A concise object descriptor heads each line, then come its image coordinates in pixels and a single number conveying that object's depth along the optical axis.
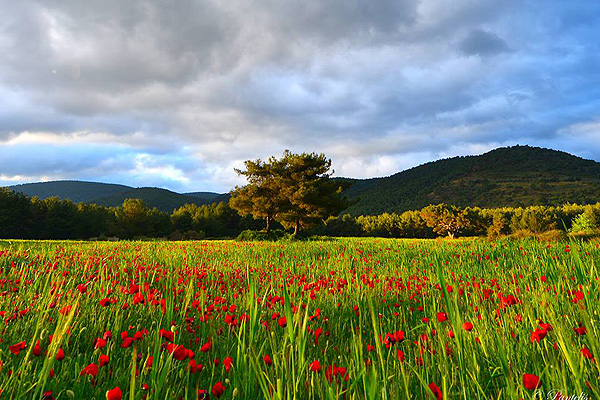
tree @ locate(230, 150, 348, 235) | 34.44
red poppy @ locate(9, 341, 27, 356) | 1.88
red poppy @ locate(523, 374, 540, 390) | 1.40
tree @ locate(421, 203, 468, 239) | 80.38
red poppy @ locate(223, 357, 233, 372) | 1.92
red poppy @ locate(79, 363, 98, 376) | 1.72
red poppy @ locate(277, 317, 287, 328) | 2.53
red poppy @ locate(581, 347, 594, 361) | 1.96
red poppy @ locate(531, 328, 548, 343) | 1.98
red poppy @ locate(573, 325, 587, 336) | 2.24
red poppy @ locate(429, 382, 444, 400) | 1.50
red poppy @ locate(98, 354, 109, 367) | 1.91
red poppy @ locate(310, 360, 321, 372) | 1.78
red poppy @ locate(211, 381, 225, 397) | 1.63
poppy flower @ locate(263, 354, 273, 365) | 2.05
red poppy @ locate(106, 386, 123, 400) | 1.30
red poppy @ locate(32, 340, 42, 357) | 1.90
